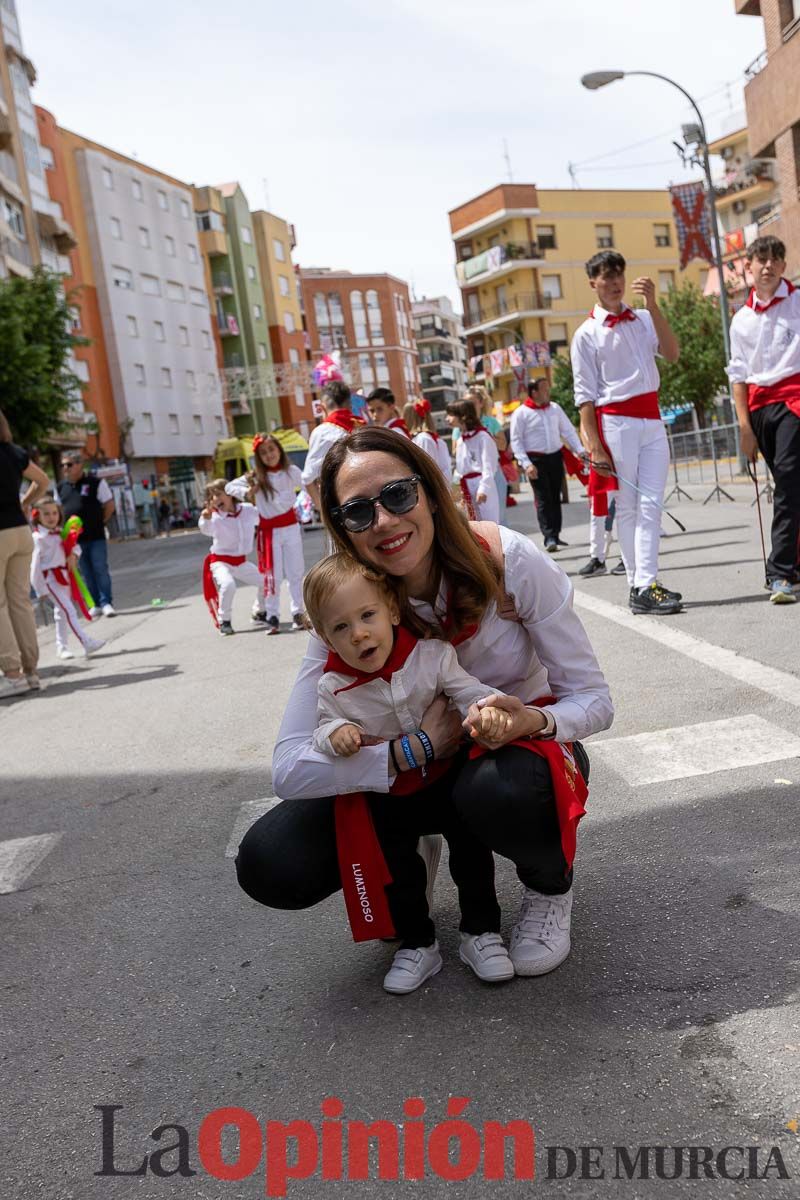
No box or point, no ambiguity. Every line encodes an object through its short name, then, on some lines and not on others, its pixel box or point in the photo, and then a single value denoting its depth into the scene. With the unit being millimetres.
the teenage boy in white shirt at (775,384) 7465
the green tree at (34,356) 30281
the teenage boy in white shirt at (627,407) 8070
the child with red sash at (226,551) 11383
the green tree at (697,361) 51562
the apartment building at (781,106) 24047
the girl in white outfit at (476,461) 12266
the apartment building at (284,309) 83062
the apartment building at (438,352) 143375
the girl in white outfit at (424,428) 11383
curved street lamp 25875
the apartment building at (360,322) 113625
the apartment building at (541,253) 73125
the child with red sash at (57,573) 11859
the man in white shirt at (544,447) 13852
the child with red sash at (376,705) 2893
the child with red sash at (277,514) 11328
